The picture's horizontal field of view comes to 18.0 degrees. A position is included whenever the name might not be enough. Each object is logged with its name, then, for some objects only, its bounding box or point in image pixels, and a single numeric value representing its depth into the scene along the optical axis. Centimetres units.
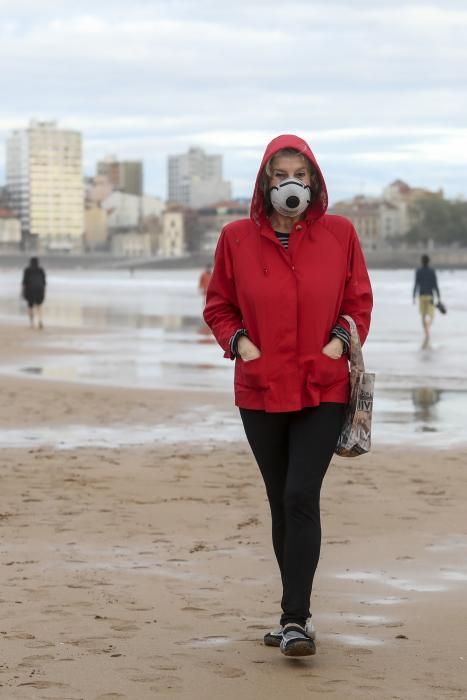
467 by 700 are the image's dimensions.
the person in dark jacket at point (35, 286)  2788
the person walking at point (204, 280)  3304
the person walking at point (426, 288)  2333
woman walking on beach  447
